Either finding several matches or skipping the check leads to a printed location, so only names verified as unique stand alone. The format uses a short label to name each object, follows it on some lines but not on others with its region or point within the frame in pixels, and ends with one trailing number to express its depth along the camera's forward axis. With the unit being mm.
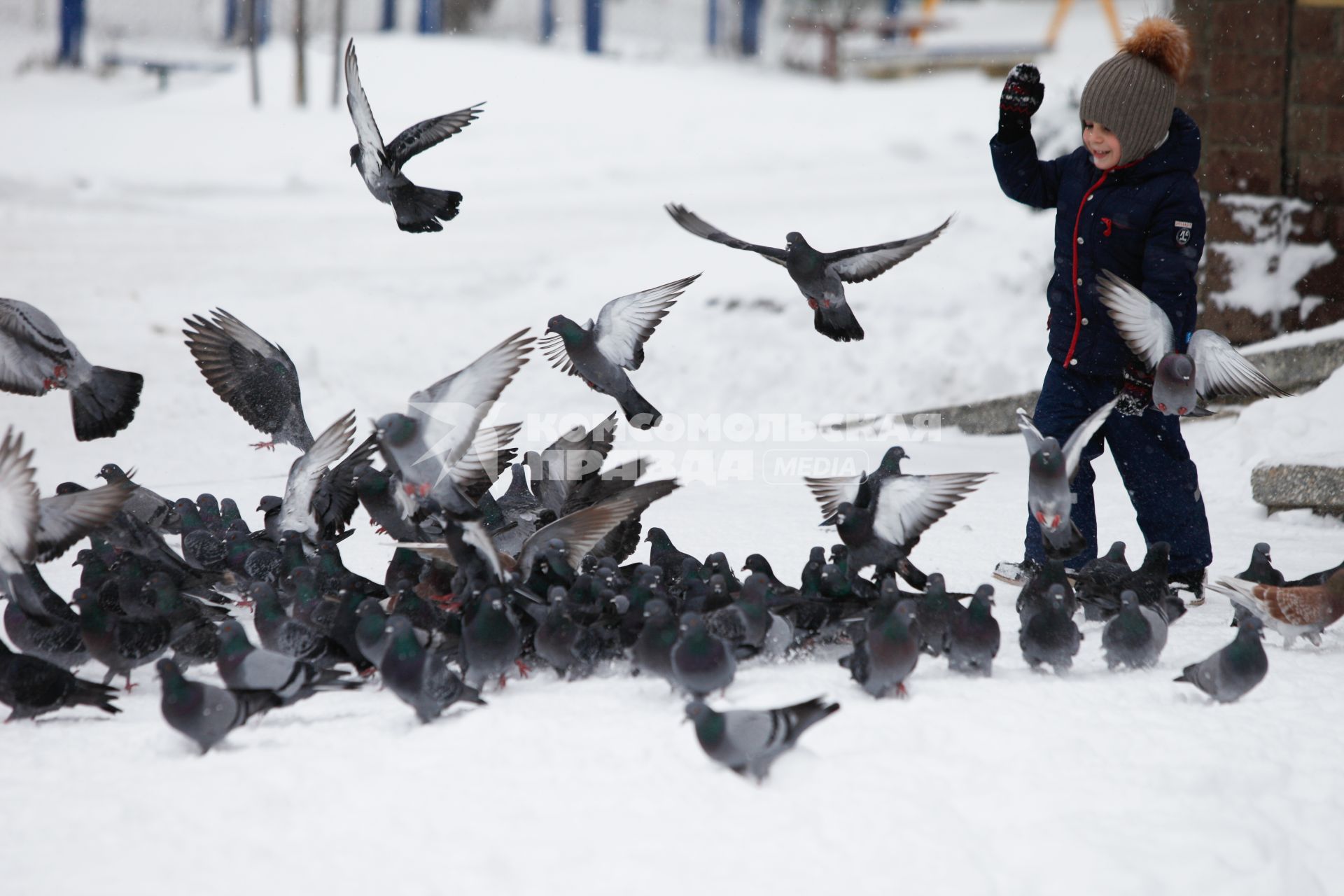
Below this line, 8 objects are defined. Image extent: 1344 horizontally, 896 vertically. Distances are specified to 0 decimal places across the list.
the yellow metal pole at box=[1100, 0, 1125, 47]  42675
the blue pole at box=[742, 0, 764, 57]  53219
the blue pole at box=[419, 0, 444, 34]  50719
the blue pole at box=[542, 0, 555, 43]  50437
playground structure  46594
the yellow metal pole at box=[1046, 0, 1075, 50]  47312
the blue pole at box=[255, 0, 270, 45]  46562
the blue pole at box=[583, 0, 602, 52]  48937
